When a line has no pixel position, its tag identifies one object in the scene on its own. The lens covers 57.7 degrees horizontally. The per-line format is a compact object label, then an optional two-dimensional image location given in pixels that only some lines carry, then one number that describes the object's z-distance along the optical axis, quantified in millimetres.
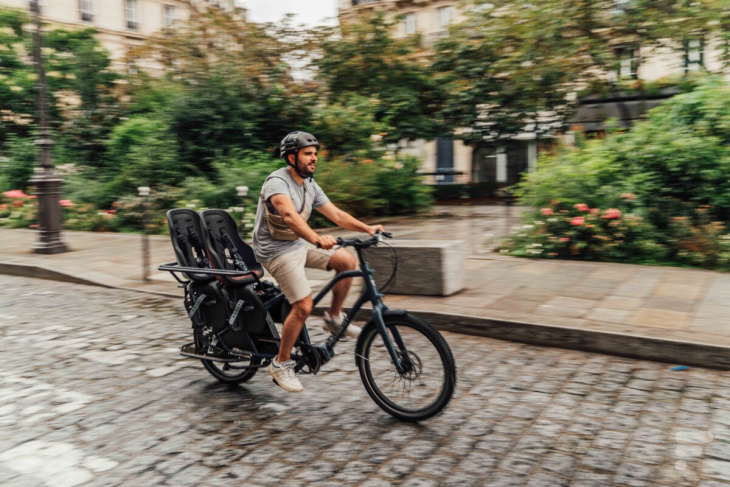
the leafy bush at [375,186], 14477
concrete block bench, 7281
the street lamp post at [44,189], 11453
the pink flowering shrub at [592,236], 9062
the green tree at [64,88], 18141
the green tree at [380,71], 18672
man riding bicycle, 4172
